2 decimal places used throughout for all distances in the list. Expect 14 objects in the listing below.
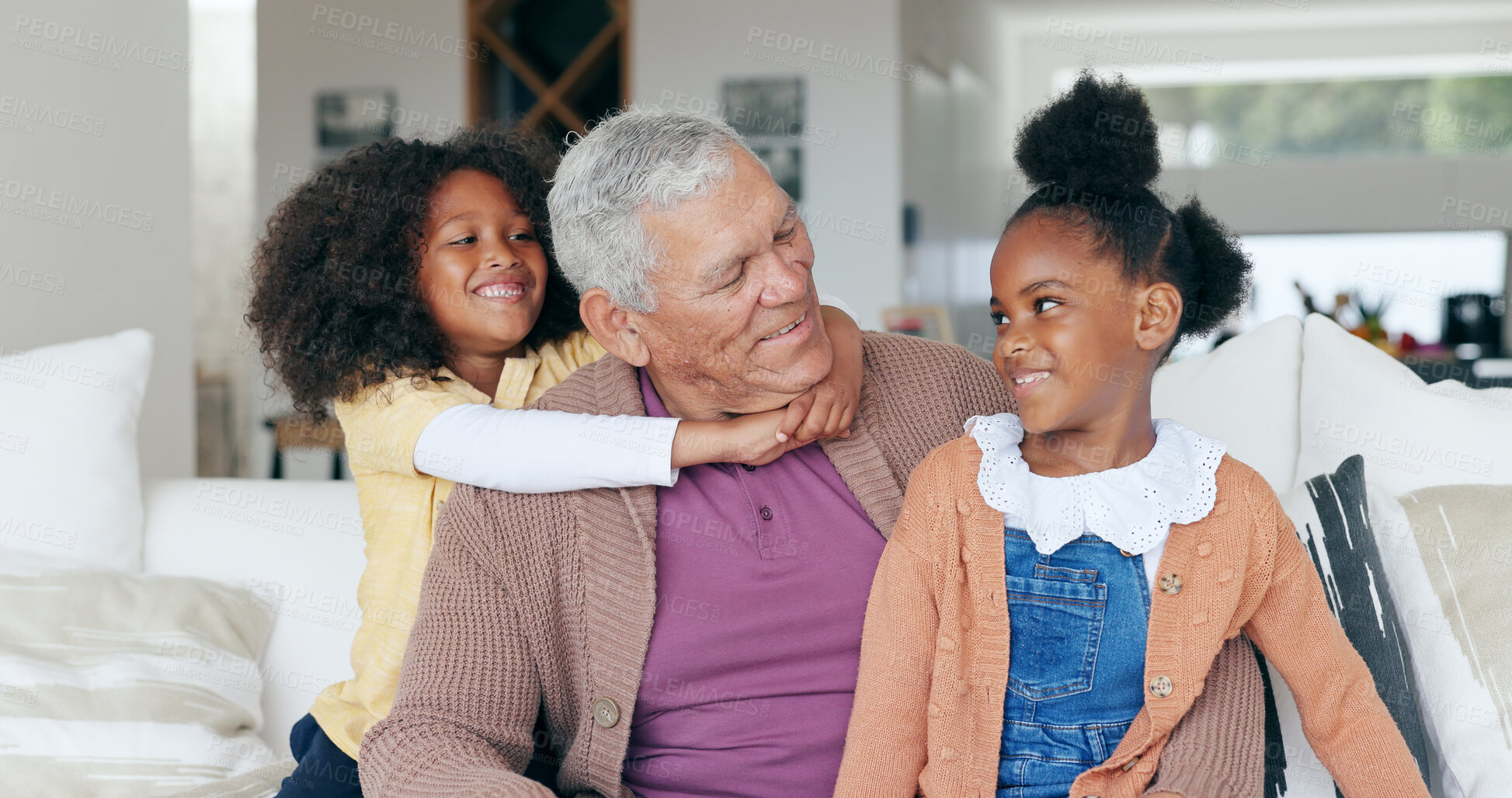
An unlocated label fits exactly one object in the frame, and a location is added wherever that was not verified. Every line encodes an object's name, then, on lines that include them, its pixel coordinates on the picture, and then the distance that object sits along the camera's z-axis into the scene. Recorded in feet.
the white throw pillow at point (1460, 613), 4.39
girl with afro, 4.75
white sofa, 5.35
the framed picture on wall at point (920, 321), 15.62
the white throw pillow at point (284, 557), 6.29
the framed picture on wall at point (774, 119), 17.74
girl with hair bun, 3.81
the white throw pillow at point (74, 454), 6.00
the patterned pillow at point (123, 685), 5.26
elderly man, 4.35
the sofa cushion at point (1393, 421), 5.16
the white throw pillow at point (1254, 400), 5.71
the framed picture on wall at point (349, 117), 18.13
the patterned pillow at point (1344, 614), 4.45
